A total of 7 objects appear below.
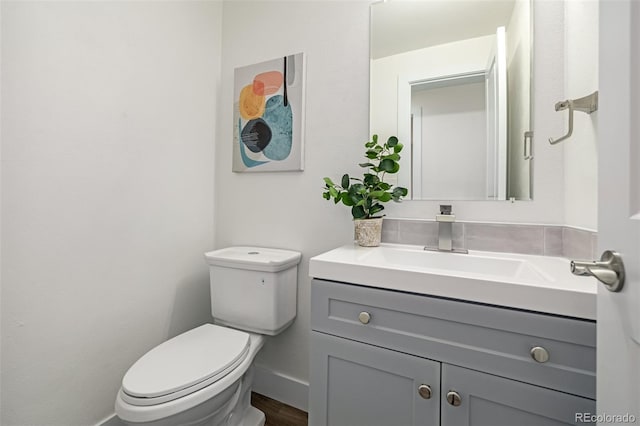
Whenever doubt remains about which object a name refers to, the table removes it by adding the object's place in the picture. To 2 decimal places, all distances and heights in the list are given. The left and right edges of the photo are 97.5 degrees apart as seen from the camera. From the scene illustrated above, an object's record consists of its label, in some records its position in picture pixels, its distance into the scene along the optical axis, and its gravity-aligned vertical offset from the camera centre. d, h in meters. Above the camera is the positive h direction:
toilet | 0.86 -0.53
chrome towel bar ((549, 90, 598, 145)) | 0.79 +0.33
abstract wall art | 1.43 +0.52
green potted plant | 1.17 +0.09
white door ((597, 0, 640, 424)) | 0.38 +0.03
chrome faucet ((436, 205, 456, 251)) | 1.10 -0.06
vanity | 0.63 -0.34
